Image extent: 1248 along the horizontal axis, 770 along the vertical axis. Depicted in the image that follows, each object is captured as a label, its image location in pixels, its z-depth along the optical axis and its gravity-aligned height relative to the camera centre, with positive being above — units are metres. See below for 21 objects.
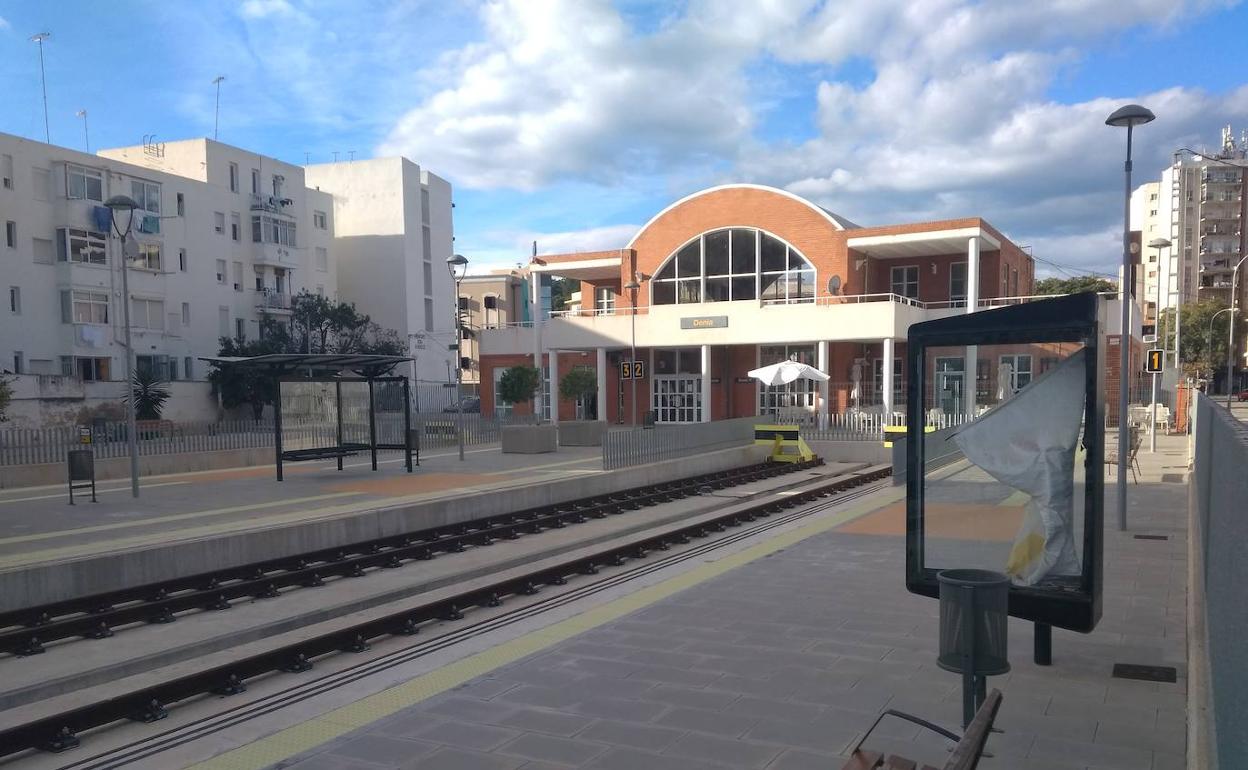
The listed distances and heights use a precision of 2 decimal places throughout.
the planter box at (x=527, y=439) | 25.42 -2.40
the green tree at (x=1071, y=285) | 70.75 +5.56
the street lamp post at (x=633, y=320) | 28.88 +1.53
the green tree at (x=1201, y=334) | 69.18 +1.13
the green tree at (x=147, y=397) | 37.12 -1.50
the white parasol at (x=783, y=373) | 29.52 -0.66
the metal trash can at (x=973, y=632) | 4.93 -1.61
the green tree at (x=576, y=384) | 37.72 -1.19
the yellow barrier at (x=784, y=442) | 25.11 -2.59
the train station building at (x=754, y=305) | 34.38 +2.08
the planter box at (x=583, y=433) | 28.56 -2.52
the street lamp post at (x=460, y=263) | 21.75 +2.44
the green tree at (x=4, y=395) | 23.69 -0.84
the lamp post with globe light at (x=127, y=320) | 14.96 +0.76
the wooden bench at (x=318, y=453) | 18.59 -2.05
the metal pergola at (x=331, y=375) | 17.86 -0.36
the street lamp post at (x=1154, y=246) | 24.58 +2.96
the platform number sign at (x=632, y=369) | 28.84 -0.45
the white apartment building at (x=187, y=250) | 37.91 +6.13
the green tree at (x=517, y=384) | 33.16 -1.02
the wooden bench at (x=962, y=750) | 3.10 -1.58
